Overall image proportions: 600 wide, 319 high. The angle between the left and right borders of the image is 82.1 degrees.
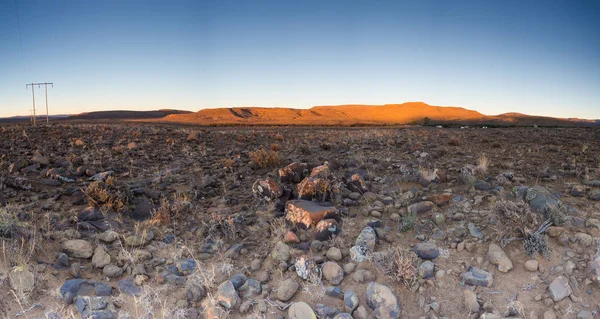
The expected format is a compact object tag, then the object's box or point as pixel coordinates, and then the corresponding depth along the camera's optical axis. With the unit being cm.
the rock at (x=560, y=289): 315
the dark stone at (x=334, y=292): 330
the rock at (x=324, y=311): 309
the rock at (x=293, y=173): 615
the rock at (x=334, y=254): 374
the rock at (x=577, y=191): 491
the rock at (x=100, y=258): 367
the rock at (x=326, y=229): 412
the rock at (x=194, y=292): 328
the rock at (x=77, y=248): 380
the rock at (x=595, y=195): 470
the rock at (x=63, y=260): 362
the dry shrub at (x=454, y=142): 1291
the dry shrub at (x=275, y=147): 1105
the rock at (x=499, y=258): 349
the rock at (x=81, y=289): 314
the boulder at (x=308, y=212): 434
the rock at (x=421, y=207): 463
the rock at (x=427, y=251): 376
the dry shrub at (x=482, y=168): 616
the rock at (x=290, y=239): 406
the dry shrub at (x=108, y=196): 496
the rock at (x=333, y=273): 347
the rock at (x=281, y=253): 379
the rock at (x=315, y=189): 520
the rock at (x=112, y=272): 354
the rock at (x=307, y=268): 350
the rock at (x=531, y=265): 345
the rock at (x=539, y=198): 431
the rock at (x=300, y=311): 306
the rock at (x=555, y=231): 379
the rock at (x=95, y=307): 298
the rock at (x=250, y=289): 333
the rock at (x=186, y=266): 363
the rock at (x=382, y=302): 309
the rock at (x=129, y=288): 329
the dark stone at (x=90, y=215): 466
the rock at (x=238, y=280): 341
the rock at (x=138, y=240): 404
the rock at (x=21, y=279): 314
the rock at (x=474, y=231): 400
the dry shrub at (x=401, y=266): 339
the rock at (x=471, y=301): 314
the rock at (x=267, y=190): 532
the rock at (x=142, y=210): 486
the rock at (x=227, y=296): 318
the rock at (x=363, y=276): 348
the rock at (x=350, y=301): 315
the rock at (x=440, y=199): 488
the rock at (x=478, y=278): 334
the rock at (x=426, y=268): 348
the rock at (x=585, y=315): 297
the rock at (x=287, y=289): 328
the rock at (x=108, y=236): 413
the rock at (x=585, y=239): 365
